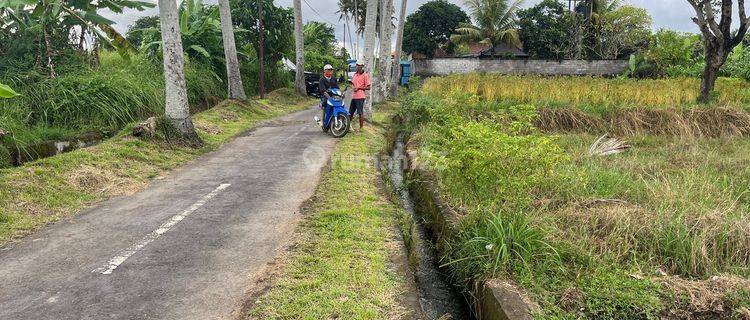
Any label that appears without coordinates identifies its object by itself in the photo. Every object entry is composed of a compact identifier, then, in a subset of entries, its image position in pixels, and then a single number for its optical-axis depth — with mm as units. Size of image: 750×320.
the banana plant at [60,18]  8108
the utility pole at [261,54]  17734
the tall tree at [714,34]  12102
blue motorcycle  10205
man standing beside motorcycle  11055
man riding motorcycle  10324
